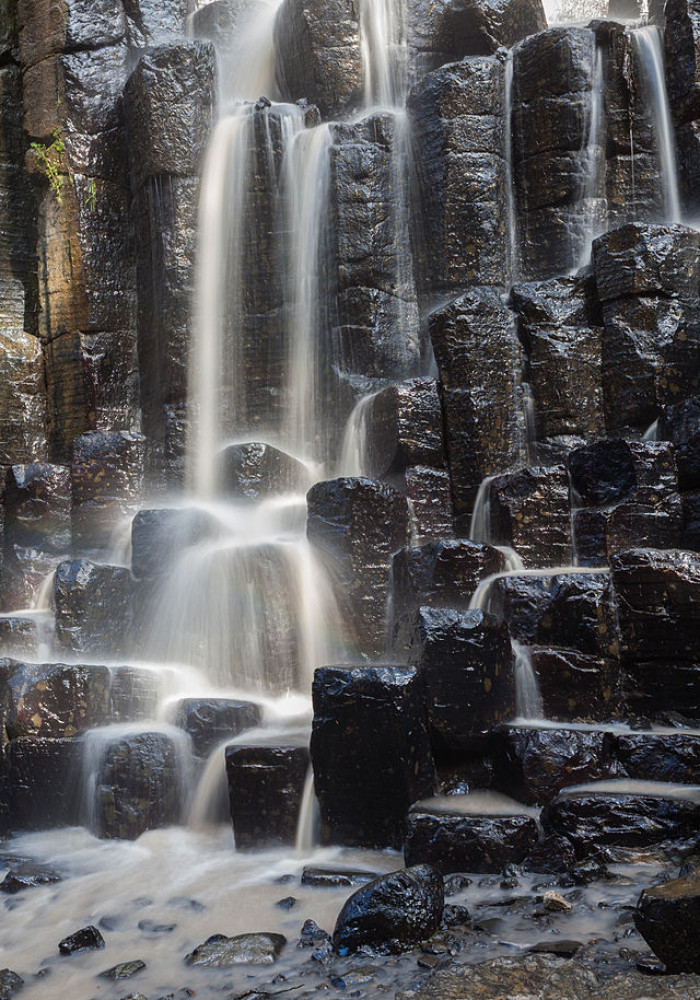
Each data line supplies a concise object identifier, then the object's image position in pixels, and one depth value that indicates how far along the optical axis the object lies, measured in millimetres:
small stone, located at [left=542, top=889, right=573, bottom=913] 3520
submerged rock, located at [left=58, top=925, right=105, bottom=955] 3627
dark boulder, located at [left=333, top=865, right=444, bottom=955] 3299
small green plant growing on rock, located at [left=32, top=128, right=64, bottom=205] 11398
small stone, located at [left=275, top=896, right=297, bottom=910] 3940
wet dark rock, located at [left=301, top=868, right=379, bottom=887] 4129
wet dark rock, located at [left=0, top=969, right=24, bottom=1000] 3275
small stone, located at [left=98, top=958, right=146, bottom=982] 3320
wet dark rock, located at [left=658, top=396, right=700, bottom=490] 7148
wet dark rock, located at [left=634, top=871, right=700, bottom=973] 2664
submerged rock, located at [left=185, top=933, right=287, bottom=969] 3377
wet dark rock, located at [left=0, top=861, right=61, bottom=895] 4441
